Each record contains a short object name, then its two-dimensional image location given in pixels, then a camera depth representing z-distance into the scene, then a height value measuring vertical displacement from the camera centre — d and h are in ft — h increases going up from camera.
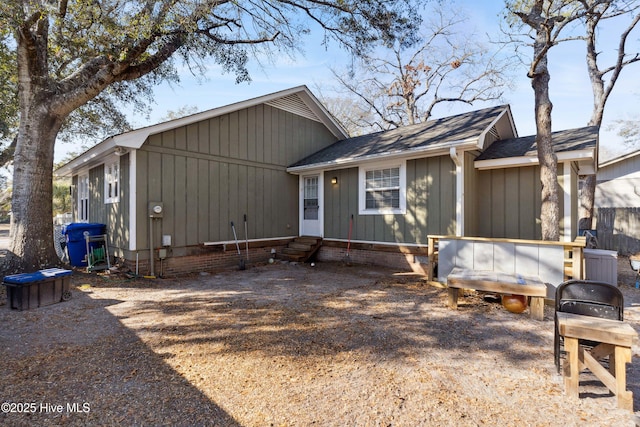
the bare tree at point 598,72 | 39.91 +18.99
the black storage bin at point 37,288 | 14.76 -3.54
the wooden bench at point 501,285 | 14.25 -3.26
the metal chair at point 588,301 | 9.03 -2.49
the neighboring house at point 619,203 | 37.06 +2.03
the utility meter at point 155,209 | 23.25 +0.45
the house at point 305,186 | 23.29 +2.44
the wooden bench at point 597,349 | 7.65 -3.44
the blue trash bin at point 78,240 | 24.97 -1.97
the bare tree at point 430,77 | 59.93 +28.01
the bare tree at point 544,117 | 19.58 +6.27
